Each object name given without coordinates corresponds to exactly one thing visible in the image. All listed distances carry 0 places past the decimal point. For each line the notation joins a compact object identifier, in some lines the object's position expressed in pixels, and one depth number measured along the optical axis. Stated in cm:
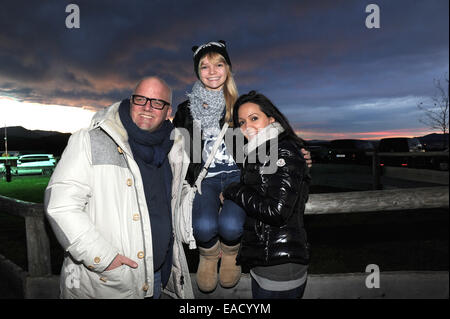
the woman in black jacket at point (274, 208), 177
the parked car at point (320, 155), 2636
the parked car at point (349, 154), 2214
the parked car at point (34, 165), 1830
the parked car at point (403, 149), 1632
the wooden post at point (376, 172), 924
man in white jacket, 179
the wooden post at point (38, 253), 278
